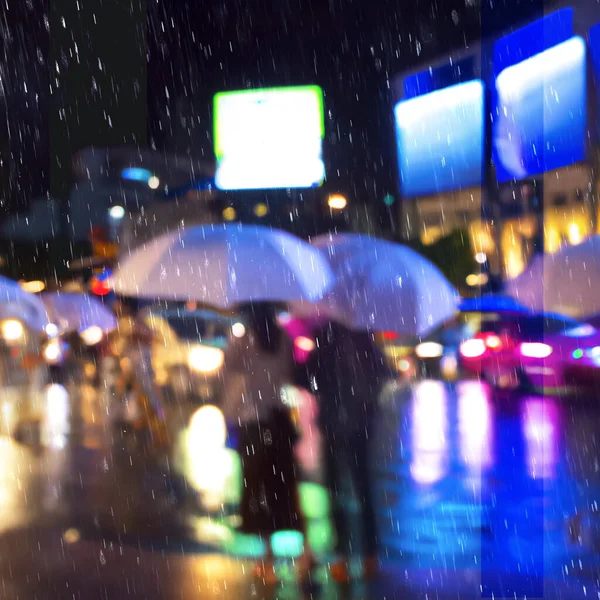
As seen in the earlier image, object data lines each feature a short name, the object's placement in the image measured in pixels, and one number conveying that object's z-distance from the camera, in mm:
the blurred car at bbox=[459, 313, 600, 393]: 11438
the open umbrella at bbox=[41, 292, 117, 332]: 9117
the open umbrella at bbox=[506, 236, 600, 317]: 4770
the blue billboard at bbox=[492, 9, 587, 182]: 22906
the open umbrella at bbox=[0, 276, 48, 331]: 7621
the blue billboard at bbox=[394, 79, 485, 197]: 28797
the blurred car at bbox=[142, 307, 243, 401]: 14172
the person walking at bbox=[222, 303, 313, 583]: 4039
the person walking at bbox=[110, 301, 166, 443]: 9030
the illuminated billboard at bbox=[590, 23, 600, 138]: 21273
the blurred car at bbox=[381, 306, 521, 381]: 17828
